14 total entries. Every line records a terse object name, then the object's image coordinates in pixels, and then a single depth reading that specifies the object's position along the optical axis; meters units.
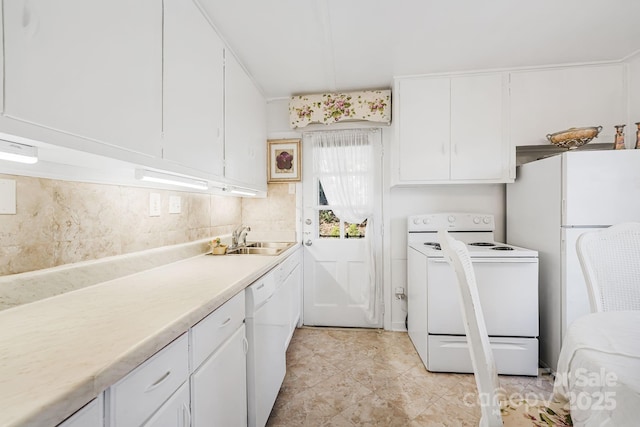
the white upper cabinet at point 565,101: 2.25
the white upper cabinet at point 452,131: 2.38
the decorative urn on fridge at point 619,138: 2.04
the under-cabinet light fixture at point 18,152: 0.68
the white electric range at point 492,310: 2.05
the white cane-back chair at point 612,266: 1.30
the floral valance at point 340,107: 2.67
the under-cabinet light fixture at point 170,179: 1.12
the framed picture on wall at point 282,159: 2.95
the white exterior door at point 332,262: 2.88
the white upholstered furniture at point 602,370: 0.72
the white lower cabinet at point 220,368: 0.92
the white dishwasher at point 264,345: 1.34
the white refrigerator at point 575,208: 1.86
